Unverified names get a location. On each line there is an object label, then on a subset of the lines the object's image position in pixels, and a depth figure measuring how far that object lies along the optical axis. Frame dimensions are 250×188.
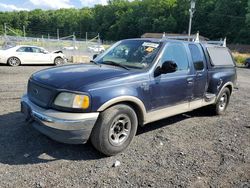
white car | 11.34
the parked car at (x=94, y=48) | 18.87
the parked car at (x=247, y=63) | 19.35
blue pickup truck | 2.79
